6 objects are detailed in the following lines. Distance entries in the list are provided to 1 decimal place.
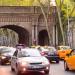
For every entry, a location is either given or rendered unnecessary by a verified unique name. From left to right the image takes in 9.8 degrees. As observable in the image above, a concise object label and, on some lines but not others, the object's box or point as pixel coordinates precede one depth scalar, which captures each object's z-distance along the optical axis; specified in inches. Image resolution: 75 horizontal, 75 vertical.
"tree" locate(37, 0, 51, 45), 2518.7
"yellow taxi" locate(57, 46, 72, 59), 1672.1
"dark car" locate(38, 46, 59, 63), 1440.8
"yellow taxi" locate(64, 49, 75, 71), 994.1
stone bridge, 2731.3
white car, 901.8
